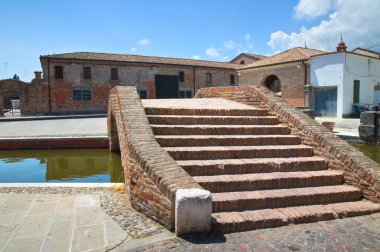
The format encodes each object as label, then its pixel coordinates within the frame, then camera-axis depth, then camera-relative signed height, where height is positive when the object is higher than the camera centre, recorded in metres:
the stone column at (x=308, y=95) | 20.52 +1.21
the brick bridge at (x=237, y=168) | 3.55 -0.87
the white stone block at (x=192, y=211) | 3.24 -1.12
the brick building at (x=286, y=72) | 21.64 +3.21
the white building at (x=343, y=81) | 19.11 +2.14
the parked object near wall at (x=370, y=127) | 10.97 -0.59
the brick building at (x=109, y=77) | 27.16 +3.72
